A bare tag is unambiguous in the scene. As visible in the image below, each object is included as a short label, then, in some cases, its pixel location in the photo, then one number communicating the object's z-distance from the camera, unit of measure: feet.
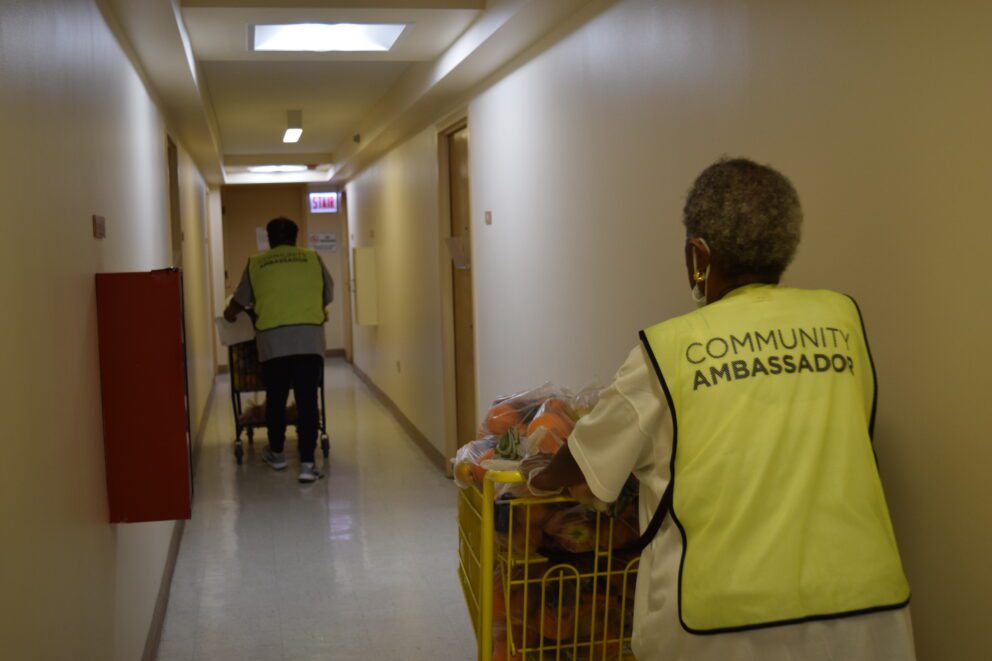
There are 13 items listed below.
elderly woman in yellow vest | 5.44
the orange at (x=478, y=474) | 7.34
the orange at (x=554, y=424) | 7.30
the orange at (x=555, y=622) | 7.16
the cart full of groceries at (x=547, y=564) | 7.03
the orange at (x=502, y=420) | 8.02
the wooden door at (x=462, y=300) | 21.59
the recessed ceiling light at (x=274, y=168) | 41.98
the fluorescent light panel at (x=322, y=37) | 17.66
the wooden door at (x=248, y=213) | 47.62
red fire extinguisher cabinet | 9.68
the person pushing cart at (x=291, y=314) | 21.93
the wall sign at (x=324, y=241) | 47.14
